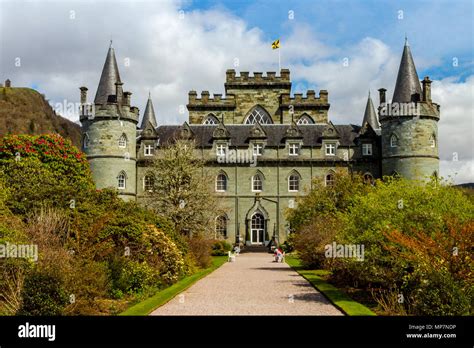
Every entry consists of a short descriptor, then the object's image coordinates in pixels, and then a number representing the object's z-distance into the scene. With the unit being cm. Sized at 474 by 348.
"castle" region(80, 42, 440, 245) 4434
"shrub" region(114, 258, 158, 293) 1745
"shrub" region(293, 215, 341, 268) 2470
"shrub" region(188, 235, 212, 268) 2916
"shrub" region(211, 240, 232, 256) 4203
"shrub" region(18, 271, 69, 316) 1249
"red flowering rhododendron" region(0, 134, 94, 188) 2997
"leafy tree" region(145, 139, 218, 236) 3538
